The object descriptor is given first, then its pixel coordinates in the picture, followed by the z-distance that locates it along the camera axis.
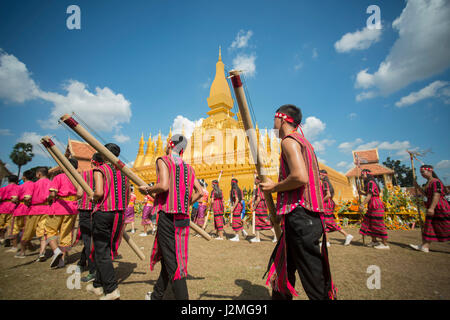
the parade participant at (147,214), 8.60
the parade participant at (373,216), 5.72
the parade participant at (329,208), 6.05
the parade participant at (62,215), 4.61
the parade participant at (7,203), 6.24
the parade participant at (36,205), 5.11
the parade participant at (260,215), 7.11
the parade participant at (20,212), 5.45
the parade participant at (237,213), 7.46
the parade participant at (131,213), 8.47
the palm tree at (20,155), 46.12
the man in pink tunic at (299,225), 1.72
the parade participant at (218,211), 7.66
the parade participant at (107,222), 2.84
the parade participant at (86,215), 3.84
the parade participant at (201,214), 9.11
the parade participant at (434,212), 5.23
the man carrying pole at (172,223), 2.34
